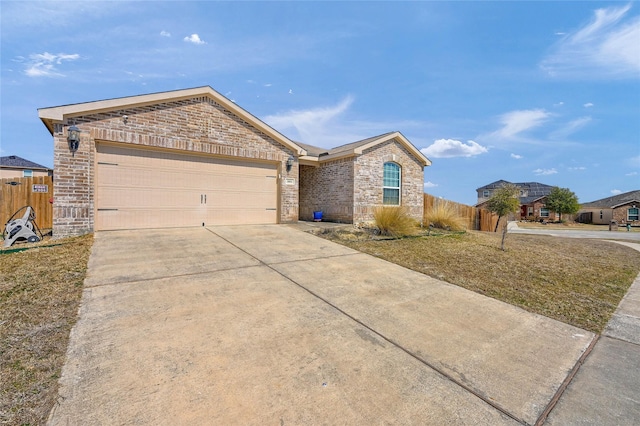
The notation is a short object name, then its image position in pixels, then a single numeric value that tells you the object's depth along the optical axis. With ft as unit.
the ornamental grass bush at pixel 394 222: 31.53
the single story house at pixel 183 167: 24.77
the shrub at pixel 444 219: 41.30
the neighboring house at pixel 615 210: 121.08
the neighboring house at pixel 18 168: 75.74
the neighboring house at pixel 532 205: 138.82
